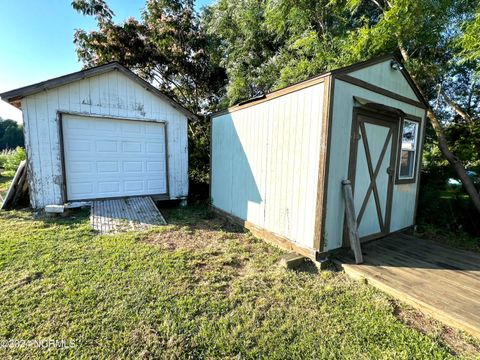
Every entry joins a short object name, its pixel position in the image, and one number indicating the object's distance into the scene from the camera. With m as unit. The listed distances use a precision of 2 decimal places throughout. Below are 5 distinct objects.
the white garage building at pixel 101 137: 5.67
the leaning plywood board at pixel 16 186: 6.06
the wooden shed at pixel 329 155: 3.43
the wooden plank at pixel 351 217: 3.52
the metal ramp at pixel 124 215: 5.04
